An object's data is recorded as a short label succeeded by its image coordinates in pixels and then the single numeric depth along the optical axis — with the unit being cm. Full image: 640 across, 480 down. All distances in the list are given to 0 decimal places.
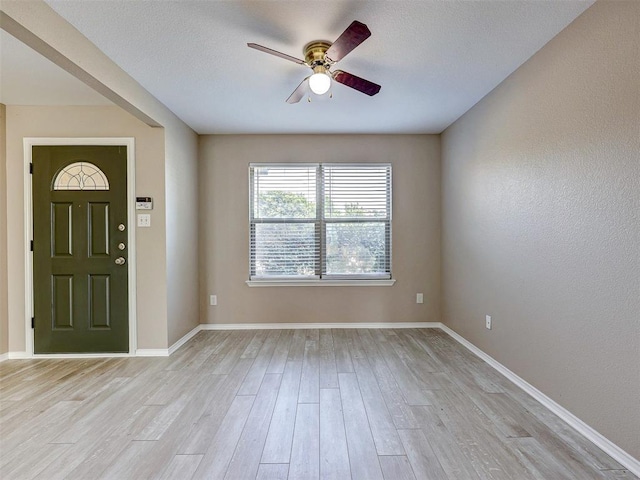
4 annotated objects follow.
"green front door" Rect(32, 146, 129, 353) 306
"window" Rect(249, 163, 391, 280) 400
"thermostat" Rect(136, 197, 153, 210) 307
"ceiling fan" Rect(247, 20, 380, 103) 176
